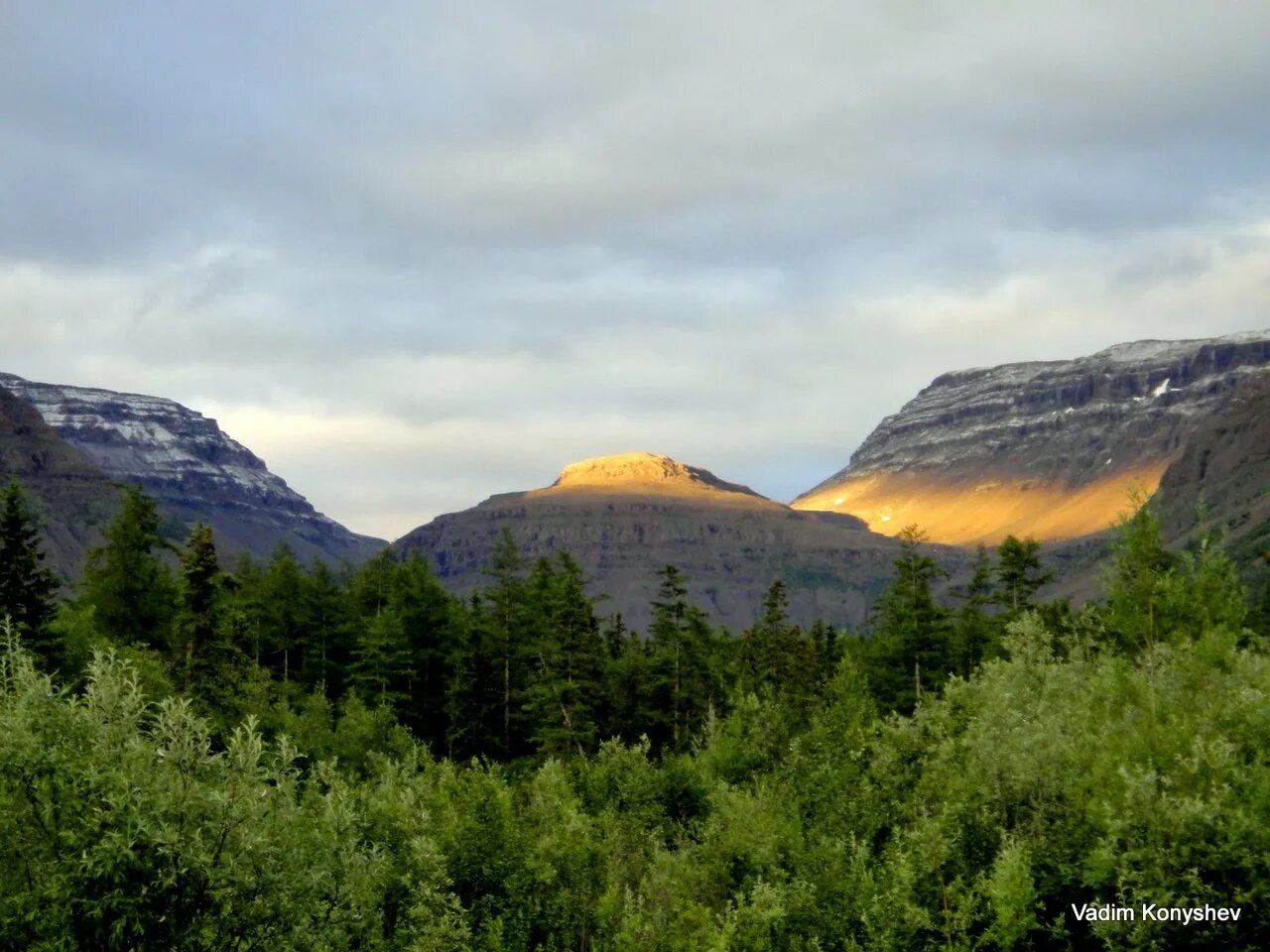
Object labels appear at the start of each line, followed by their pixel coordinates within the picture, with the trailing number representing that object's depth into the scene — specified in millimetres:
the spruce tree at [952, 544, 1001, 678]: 94562
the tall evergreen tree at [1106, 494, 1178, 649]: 64000
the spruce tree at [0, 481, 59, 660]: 63531
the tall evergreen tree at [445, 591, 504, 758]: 91688
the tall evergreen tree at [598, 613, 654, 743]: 95812
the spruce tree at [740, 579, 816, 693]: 99062
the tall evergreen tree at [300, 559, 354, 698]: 97100
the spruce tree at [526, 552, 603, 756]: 86000
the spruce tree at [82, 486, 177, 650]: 79125
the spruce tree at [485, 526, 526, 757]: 93312
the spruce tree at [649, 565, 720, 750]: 97562
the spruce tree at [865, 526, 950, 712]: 92688
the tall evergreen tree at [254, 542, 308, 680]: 97625
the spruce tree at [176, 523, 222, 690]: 63875
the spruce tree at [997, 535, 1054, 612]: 96438
